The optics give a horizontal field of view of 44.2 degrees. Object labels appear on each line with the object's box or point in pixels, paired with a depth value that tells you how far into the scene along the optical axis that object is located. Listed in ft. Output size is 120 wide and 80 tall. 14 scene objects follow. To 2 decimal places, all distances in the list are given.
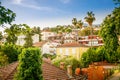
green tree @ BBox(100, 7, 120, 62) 91.11
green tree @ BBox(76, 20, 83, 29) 216.66
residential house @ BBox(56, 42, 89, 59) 163.60
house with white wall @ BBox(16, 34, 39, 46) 272.32
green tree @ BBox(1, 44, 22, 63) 77.97
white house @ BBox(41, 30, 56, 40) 342.26
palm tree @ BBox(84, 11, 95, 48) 175.22
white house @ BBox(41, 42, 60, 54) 216.45
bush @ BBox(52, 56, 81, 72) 101.09
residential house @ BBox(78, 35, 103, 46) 204.43
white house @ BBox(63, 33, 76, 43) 246.58
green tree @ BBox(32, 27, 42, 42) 302.69
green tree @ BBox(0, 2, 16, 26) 14.38
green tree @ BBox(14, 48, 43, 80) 32.06
